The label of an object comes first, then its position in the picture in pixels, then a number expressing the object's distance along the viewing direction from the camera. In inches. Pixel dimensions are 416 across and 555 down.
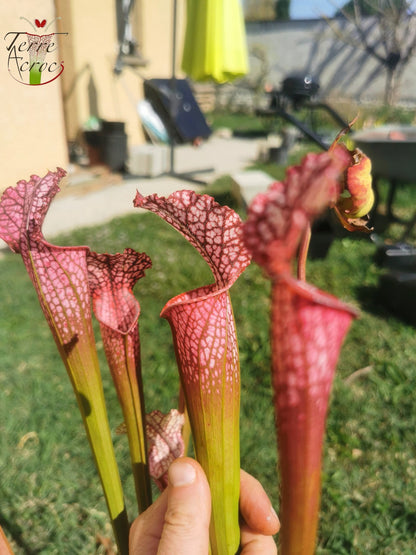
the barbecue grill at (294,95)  134.9
